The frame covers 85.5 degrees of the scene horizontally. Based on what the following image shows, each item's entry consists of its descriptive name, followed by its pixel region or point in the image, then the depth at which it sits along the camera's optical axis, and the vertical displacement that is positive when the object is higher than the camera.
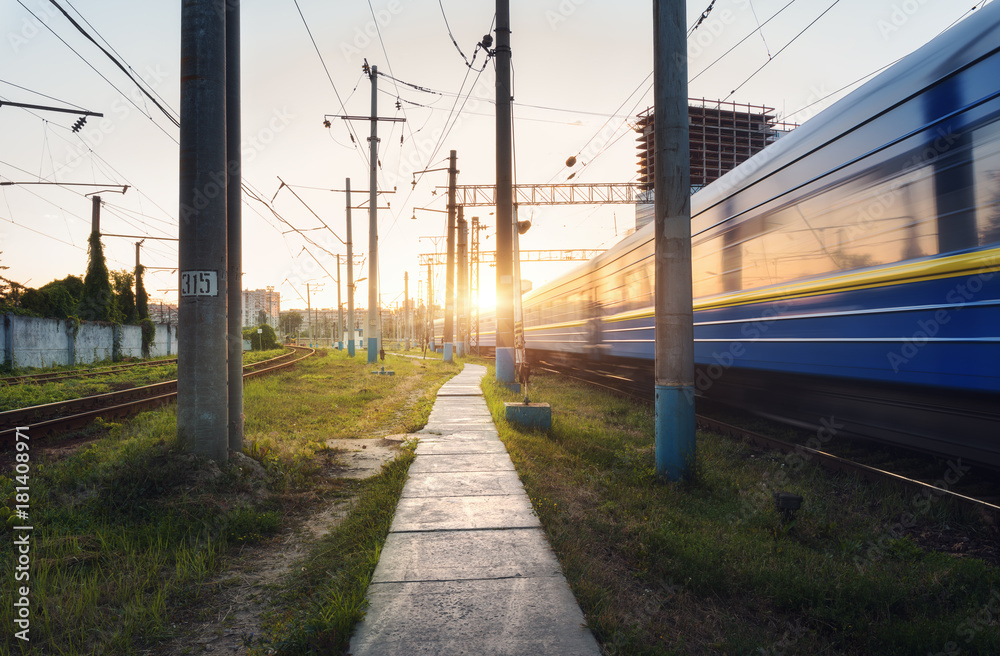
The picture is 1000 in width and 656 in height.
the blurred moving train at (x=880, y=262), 3.53 +0.53
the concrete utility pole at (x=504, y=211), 11.15 +2.45
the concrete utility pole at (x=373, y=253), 20.89 +3.06
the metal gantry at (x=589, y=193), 31.39 +7.98
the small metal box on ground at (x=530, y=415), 7.15 -1.15
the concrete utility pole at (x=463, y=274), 28.64 +3.09
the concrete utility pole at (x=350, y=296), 29.41 +2.32
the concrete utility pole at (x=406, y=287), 53.88 +4.44
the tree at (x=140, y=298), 33.25 +2.29
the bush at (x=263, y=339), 50.53 -0.51
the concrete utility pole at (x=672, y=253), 4.66 +0.65
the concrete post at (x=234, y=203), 5.33 +1.32
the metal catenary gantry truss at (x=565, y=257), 43.84 +6.07
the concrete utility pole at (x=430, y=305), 46.06 +2.21
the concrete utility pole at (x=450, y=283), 25.05 +2.51
